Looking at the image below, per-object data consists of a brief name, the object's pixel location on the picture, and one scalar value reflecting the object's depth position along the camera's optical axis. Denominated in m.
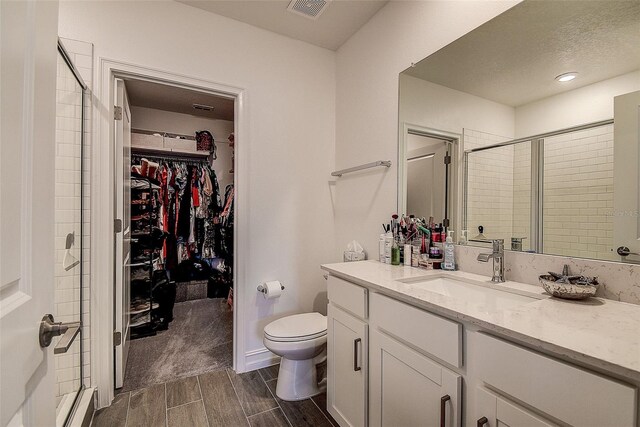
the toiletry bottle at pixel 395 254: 1.73
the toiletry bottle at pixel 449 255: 1.53
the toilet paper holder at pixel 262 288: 2.14
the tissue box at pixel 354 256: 2.13
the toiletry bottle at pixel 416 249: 1.66
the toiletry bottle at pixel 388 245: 1.78
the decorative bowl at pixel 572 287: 0.98
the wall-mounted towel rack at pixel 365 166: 1.95
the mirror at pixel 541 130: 1.03
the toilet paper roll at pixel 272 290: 2.11
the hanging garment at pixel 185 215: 3.57
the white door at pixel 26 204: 0.48
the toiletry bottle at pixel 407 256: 1.69
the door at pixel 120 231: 1.85
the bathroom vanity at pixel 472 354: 0.64
